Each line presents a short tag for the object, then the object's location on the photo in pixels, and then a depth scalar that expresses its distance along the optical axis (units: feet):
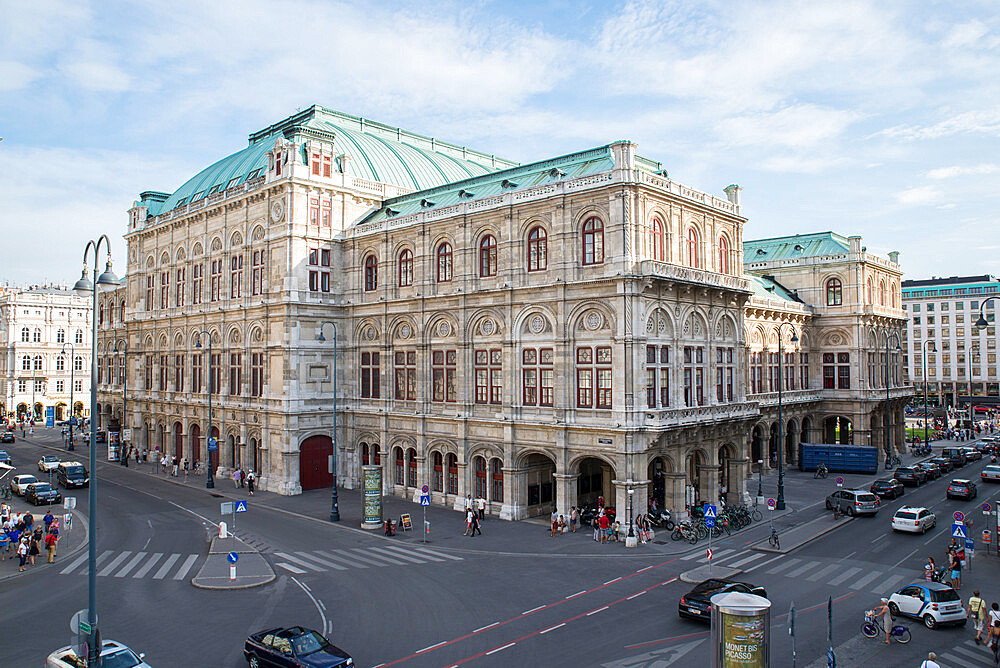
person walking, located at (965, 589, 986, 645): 77.77
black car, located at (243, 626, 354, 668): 64.54
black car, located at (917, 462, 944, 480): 186.80
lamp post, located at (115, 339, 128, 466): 223.43
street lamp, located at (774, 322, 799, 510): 145.39
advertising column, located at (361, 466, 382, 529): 131.13
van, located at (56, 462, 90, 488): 171.22
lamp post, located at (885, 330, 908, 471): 211.61
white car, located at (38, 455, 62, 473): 193.53
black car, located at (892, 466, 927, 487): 178.81
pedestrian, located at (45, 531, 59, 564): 110.52
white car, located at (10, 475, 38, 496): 161.56
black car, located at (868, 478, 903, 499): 162.09
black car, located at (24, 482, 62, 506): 154.40
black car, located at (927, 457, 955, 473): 197.34
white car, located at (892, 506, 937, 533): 125.39
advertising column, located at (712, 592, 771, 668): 55.47
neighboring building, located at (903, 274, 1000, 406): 432.66
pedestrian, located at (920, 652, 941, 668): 60.13
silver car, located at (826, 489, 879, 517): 141.18
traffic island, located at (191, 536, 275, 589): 95.96
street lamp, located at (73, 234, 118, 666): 56.18
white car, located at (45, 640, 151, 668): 61.62
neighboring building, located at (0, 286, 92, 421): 354.95
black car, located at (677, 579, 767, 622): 79.51
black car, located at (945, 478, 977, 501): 157.89
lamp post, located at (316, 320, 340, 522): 138.41
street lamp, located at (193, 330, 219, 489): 175.77
